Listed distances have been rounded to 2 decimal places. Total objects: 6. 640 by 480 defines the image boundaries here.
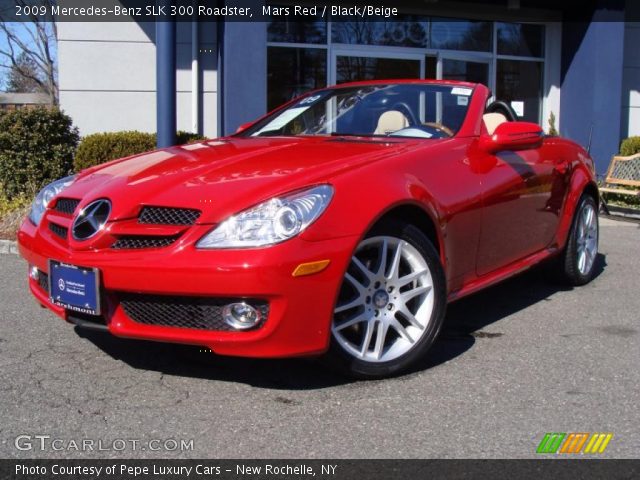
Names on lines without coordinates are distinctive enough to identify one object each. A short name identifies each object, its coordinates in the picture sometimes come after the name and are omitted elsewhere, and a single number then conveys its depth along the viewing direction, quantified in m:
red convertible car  2.93
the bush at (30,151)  8.59
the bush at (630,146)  11.63
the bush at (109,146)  8.58
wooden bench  10.02
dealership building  10.48
